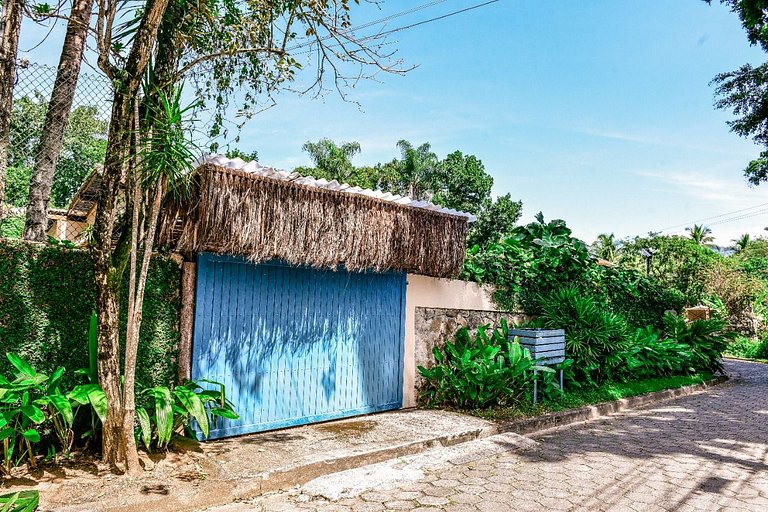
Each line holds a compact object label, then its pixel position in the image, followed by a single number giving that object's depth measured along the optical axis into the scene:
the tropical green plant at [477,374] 7.23
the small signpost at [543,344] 7.82
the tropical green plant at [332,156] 29.70
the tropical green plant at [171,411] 4.37
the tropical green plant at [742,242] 43.16
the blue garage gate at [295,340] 5.60
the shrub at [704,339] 12.35
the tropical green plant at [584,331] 9.28
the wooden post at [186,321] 5.34
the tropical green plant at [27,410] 3.84
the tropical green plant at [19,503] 3.21
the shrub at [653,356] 10.28
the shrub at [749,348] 18.91
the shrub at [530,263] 9.05
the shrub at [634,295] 11.21
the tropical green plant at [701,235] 44.69
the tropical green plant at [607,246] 37.48
